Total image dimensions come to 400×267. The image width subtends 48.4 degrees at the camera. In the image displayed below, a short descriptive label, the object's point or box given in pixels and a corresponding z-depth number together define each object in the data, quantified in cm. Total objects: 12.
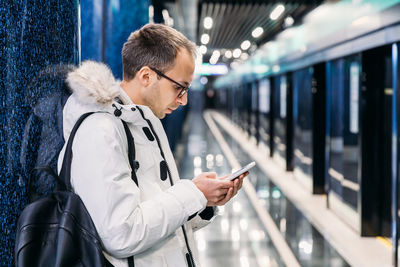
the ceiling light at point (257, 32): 1264
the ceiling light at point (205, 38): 1459
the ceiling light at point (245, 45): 1623
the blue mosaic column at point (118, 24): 332
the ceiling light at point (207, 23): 1112
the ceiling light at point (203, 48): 1827
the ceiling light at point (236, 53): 1946
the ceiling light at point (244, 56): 2087
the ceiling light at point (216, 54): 2097
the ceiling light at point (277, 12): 915
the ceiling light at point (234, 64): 2318
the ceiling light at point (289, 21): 998
